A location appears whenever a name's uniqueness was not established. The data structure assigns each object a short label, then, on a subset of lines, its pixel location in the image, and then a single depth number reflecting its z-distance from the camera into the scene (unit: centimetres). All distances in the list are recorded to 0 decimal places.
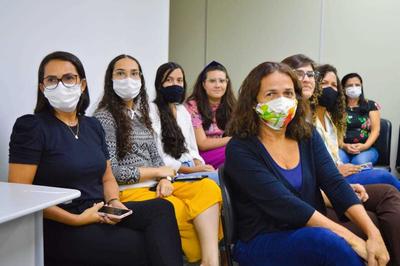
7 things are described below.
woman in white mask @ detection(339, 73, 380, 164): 308
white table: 116
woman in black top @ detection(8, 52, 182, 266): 154
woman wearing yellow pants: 187
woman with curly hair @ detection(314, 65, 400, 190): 247
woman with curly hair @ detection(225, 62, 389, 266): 134
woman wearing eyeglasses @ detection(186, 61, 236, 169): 289
